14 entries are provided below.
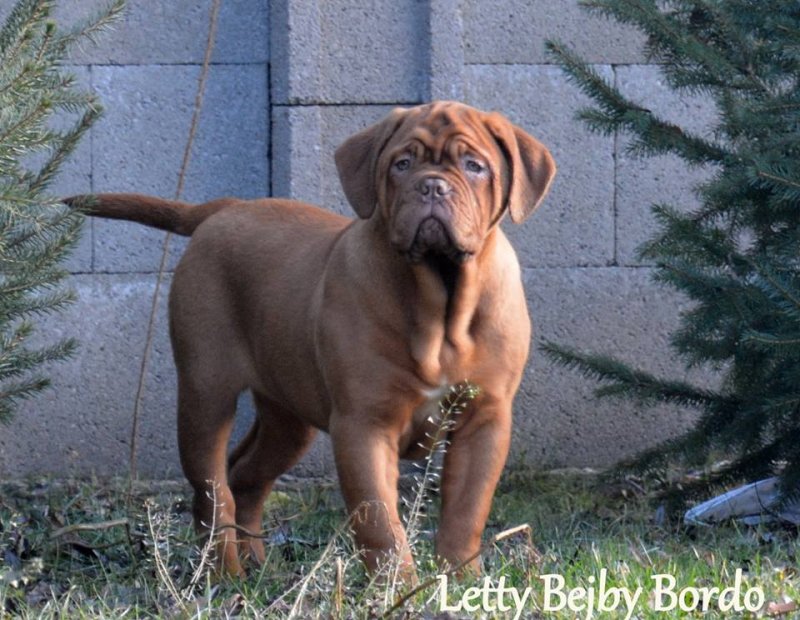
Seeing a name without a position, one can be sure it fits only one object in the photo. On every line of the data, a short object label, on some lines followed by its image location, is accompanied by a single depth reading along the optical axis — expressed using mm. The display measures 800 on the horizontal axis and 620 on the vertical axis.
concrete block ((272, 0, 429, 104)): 11055
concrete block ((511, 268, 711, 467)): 11328
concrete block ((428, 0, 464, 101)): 11000
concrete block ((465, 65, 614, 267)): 11414
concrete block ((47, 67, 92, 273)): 11258
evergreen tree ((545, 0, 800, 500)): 8102
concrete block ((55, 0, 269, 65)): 11312
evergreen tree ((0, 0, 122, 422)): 6496
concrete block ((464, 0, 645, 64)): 11391
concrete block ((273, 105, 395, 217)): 11008
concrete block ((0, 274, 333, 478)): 11094
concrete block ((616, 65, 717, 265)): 11531
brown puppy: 7078
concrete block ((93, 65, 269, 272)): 11344
